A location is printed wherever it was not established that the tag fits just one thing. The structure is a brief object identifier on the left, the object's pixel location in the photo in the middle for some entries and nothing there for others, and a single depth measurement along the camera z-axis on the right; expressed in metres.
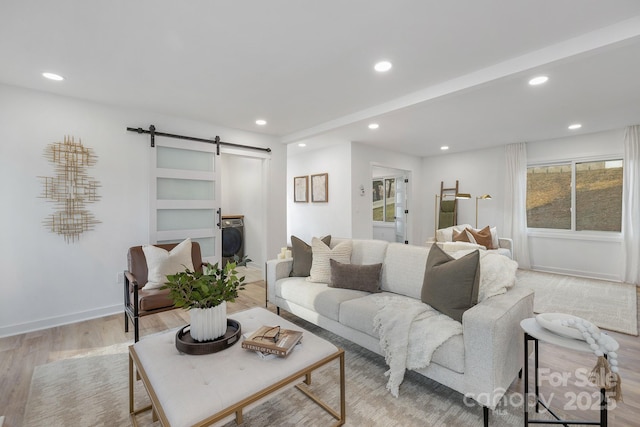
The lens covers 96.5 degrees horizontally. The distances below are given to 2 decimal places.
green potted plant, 1.58
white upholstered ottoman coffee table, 1.16
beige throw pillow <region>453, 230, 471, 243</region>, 4.96
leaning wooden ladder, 6.53
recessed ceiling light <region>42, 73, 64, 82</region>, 2.60
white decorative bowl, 1.31
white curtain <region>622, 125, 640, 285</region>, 4.42
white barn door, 3.65
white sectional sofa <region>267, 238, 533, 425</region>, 1.54
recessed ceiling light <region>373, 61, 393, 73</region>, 2.44
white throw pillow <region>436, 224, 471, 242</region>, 5.20
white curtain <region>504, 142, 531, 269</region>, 5.51
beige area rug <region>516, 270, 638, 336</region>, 3.07
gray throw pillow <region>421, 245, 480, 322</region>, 1.84
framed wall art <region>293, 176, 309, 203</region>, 6.22
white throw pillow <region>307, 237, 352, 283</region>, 2.82
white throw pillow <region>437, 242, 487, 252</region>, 3.89
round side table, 1.29
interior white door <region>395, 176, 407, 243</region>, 6.92
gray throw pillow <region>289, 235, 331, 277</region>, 3.02
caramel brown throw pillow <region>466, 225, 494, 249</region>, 4.88
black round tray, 1.53
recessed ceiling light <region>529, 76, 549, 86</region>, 2.73
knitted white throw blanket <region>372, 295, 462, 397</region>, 1.71
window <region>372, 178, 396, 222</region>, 7.25
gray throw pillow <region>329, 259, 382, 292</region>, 2.59
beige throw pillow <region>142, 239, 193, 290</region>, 2.75
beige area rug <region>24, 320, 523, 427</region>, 1.65
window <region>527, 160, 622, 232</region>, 4.83
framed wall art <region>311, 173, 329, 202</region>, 5.74
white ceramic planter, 1.59
